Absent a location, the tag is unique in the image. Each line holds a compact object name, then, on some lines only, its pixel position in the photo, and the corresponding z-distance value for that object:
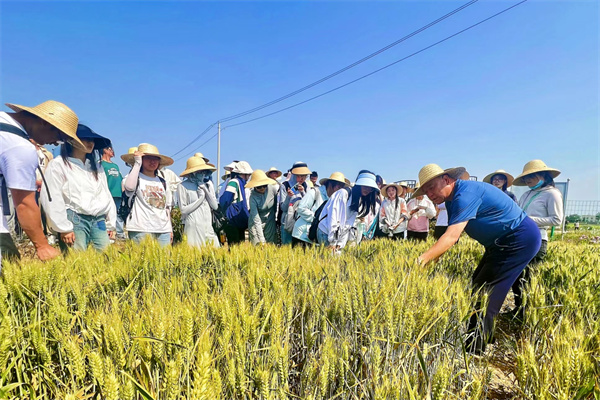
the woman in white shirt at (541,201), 3.53
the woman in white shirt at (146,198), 3.86
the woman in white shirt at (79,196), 2.81
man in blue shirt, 2.54
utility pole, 30.91
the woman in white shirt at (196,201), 4.46
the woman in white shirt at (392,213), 6.54
